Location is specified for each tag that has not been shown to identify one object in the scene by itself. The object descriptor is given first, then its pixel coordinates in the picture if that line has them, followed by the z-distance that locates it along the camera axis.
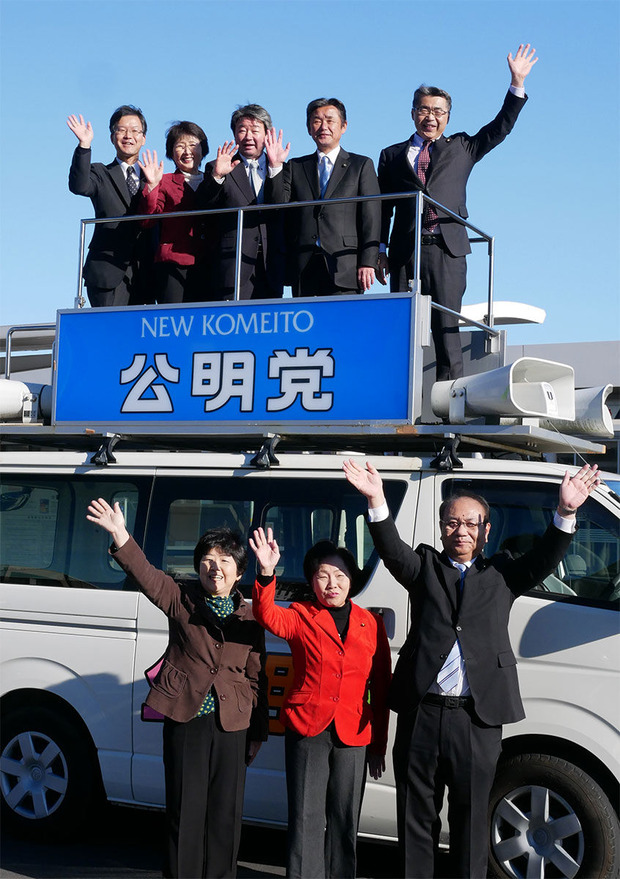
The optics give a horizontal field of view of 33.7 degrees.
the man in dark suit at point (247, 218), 6.62
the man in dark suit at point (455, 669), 4.17
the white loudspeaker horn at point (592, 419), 5.41
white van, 4.74
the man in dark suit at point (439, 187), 6.30
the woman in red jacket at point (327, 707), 4.30
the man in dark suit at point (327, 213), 6.31
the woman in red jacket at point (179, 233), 6.78
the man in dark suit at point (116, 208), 6.88
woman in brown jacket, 4.36
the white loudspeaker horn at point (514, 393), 5.02
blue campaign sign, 5.43
